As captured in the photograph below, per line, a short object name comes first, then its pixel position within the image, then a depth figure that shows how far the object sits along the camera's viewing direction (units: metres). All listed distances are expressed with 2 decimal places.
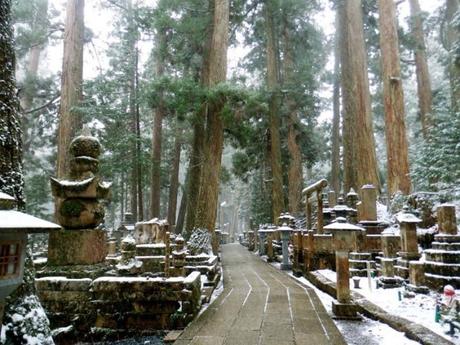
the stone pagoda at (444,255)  5.96
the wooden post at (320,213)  9.85
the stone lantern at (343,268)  5.26
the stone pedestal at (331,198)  13.35
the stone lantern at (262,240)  17.94
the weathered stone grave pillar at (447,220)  6.25
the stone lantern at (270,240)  14.64
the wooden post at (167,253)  7.73
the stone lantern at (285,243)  11.17
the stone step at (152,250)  8.61
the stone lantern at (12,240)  2.13
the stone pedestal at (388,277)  6.71
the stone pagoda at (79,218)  5.52
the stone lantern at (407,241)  6.88
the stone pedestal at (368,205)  9.74
